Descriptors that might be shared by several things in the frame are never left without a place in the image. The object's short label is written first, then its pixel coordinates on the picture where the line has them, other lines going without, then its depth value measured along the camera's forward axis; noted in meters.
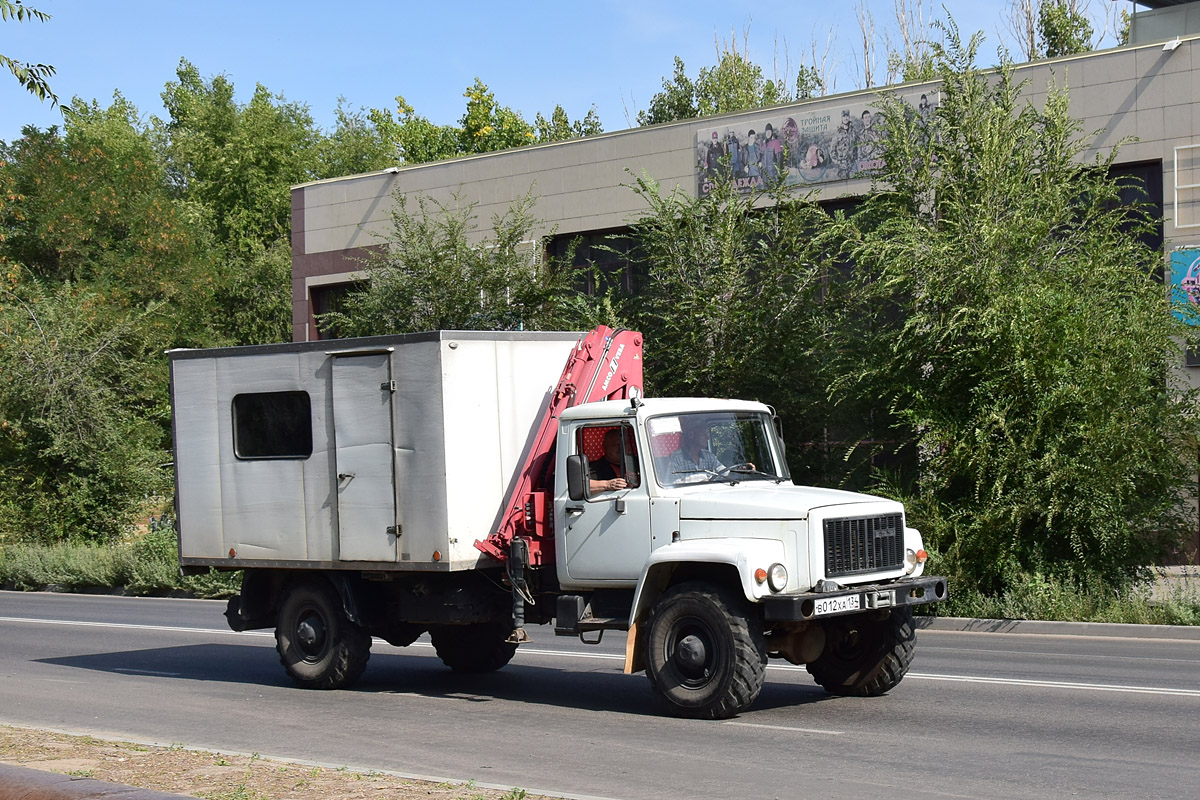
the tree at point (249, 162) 68.38
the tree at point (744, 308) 20.59
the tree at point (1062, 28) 50.78
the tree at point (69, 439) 30.67
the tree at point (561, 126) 66.44
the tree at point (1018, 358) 17.02
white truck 9.62
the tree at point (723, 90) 55.47
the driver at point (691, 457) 10.33
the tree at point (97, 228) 47.88
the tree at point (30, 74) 9.70
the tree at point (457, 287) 26.52
